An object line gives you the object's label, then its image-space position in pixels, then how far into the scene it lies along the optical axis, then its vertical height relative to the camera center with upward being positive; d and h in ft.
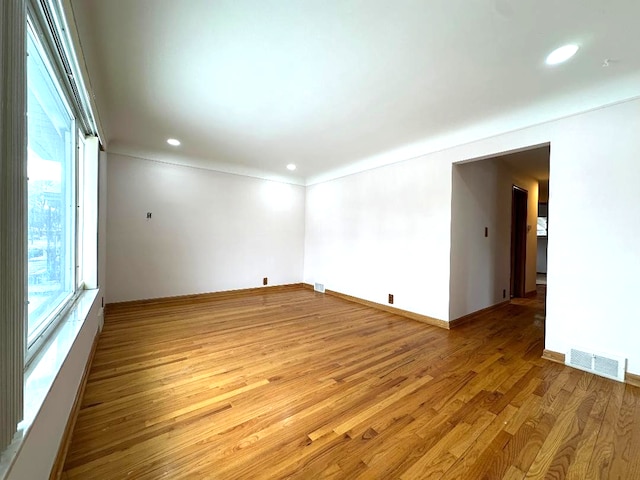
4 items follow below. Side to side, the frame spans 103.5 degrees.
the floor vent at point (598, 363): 6.50 -3.29
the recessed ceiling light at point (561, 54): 5.44 +4.17
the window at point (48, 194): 3.84 +0.72
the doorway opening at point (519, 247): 15.47 -0.42
